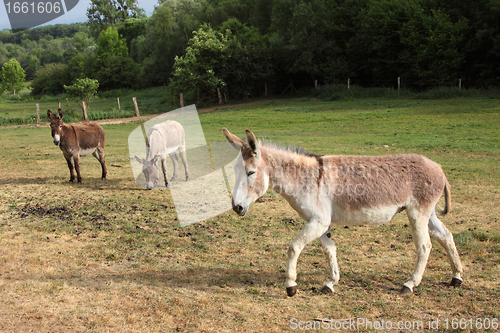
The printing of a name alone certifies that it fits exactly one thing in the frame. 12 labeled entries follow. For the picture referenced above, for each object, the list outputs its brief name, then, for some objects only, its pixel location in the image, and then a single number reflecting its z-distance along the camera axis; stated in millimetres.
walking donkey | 4926
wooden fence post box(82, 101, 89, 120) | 32703
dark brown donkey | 11930
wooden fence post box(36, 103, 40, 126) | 31272
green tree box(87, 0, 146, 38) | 104000
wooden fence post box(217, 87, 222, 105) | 41712
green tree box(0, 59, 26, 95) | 62062
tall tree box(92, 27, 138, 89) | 75438
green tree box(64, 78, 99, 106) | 39406
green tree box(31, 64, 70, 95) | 77688
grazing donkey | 11172
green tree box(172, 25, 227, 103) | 40125
